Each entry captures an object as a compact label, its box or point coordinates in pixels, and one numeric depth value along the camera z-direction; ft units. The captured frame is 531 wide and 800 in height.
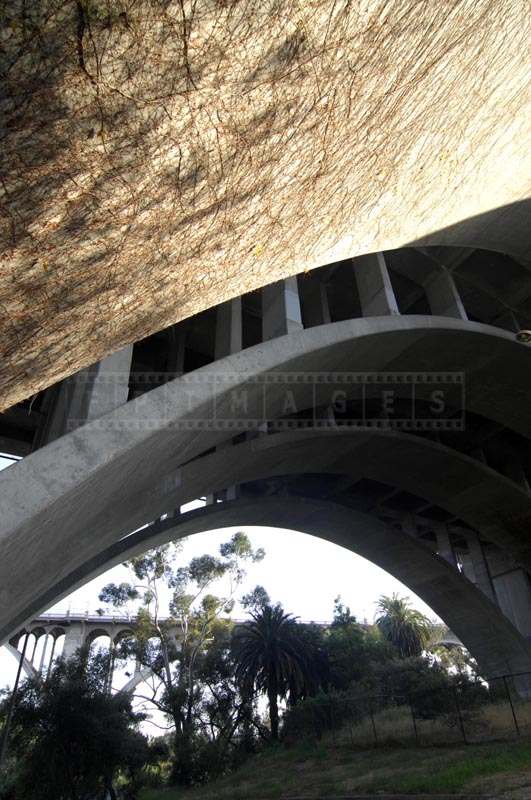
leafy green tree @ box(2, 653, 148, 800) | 54.54
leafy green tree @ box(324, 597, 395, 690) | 91.46
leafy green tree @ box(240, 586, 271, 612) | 102.12
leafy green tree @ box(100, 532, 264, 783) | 93.50
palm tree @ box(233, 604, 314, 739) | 88.12
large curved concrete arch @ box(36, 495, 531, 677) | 64.64
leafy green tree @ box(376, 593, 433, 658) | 144.86
